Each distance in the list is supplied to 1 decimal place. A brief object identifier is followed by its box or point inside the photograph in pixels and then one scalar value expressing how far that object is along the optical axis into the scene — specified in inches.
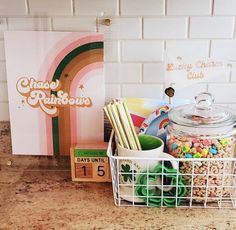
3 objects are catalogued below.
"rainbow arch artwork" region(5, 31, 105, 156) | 44.6
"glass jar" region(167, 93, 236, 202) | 37.6
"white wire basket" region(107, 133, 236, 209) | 37.8
